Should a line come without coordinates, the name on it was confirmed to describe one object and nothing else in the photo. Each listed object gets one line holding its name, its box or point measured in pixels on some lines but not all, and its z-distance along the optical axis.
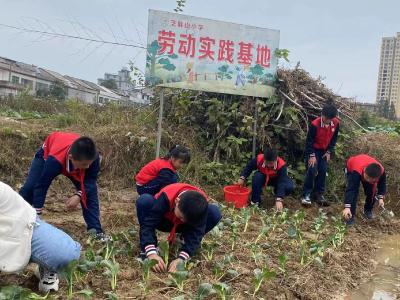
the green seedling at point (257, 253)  4.09
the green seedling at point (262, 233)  4.73
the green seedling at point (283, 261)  3.88
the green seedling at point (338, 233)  5.01
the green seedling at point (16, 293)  2.59
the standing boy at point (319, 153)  7.00
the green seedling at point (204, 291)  3.03
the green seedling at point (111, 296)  2.83
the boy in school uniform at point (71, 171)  3.89
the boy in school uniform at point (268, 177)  6.45
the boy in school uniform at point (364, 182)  5.95
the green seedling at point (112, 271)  3.21
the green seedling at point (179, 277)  3.22
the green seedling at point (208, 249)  4.02
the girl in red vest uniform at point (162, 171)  4.77
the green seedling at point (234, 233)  4.48
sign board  6.58
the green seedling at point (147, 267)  3.32
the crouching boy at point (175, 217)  3.43
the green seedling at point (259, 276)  3.42
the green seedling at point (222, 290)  3.13
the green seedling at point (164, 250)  3.69
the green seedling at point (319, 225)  5.46
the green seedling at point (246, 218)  5.26
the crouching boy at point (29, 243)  2.68
